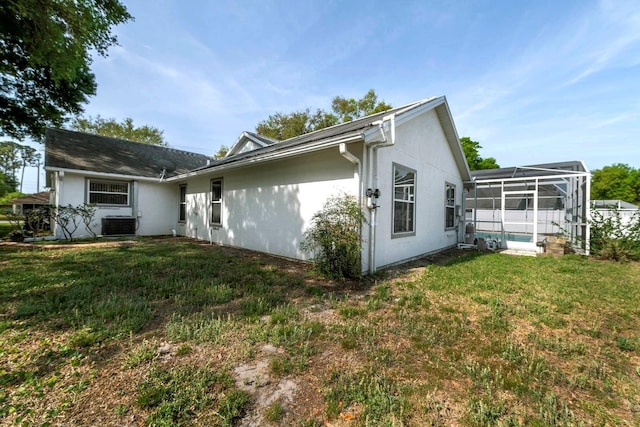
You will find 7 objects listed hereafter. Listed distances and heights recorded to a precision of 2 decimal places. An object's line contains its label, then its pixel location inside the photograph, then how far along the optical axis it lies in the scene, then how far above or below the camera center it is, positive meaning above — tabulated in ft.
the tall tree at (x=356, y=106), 78.28 +33.79
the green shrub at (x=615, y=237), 23.76 -1.81
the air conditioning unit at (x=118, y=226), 35.95 -2.06
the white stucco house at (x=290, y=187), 18.53 +2.80
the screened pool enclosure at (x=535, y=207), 29.14 +1.81
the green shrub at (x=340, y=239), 16.26 -1.54
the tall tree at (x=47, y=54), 19.70 +15.11
